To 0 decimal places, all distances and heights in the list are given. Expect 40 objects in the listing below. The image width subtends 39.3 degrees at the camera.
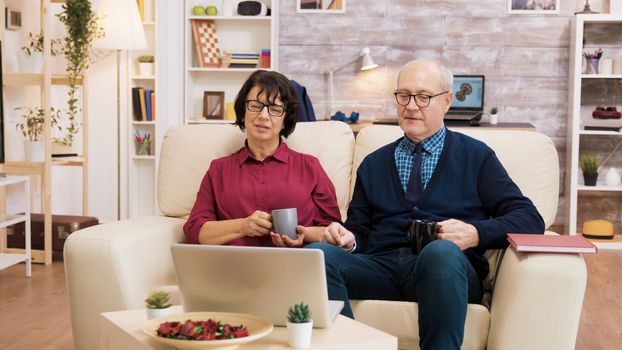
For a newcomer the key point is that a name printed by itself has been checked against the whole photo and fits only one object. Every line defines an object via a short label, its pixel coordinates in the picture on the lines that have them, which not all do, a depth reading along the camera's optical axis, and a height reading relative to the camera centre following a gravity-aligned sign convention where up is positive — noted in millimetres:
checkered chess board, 6613 +666
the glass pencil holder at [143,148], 6590 -144
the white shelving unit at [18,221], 4596 -504
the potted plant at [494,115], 6305 +131
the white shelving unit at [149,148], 6504 -144
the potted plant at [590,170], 6230 -256
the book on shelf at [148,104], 6487 +184
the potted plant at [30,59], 5078 +404
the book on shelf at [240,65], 6562 +491
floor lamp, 6035 +711
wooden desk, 5883 +49
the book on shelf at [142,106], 6477 +173
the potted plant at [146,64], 6461 +483
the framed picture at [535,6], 6426 +941
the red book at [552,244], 2221 -285
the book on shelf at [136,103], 6477 +194
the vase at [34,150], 5070 -130
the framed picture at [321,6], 6602 +951
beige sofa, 2234 -357
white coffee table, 1793 -441
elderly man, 2506 -233
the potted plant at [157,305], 1951 -397
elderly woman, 2824 -159
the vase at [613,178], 6262 -313
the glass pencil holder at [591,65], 6234 +496
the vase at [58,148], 5668 -129
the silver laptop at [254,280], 1845 -324
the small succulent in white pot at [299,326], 1747 -391
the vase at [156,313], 1950 -411
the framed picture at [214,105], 6719 +192
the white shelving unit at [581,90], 6141 +319
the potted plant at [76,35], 5758 +624
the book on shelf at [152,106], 6504 +169
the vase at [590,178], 6230 -315
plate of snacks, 1702 -405
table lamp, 6430 +476
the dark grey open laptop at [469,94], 6406 +287
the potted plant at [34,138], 5082 -65
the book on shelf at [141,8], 6465 +899
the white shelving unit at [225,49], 6574 +625
